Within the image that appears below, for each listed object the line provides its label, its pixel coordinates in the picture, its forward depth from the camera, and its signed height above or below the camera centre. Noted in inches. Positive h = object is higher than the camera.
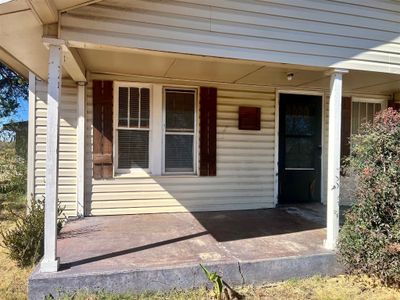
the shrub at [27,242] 143.6 -42.6
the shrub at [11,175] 284.6 -28.5
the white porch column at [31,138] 190.4 +3.0
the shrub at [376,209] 128.3 -24.6
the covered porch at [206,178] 127.6 -12.3
